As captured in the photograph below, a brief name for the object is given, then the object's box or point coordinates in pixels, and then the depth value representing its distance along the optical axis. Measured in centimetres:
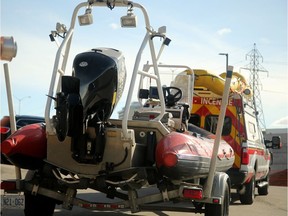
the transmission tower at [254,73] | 4968
